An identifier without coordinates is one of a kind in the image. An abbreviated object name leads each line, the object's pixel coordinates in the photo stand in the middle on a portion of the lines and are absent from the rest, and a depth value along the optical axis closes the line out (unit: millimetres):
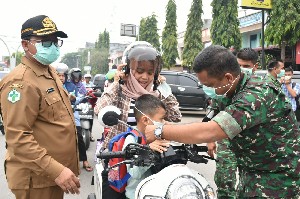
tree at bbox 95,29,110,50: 82500
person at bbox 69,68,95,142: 7258
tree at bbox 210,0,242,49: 23406
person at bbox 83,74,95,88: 12086
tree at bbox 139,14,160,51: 42438
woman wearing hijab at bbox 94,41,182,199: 2875
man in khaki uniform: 2240
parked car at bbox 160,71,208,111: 14586
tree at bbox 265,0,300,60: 16031
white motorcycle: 1767
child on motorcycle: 2053
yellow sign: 16656
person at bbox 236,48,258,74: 4625
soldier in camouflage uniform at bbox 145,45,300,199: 1924
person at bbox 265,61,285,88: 6386
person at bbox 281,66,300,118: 7578
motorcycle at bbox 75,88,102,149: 6969
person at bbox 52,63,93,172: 6039
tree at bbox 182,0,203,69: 32062
